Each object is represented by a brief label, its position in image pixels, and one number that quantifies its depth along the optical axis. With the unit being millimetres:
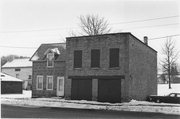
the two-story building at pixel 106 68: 30625
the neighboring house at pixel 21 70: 70188
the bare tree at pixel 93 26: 63344
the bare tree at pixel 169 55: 65125
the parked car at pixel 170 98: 29936
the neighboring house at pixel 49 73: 37688
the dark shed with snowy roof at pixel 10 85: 49625
